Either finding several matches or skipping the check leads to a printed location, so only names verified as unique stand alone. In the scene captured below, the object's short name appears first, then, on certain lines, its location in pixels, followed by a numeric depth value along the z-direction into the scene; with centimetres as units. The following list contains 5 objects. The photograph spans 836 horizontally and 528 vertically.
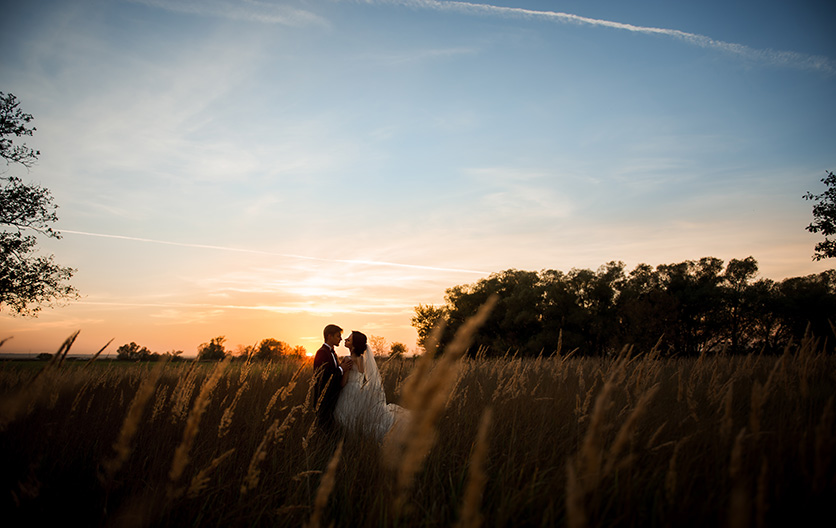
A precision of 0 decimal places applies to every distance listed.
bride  401
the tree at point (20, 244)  1916
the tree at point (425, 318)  5088
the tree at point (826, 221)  1802
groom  554
